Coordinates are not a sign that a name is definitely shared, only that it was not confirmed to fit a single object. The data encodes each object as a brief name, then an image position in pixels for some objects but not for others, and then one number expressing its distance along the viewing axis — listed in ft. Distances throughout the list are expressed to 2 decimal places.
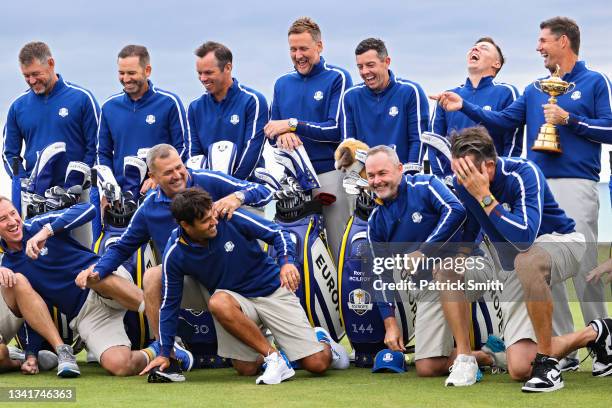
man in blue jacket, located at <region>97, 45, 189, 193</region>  59.52
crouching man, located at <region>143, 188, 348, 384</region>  47.83
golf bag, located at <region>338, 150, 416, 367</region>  52.54
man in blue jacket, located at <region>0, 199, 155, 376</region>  51.57
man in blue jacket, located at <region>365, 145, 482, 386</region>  47.75
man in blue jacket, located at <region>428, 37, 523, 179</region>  55.89
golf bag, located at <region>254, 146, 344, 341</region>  54.24
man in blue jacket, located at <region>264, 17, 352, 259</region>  56.70
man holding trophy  51.93
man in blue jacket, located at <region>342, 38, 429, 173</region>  56.13
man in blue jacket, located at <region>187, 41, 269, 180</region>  58.34
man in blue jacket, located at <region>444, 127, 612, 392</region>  43.65
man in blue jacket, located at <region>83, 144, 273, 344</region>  49.52
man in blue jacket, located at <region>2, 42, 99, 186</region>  61.41
